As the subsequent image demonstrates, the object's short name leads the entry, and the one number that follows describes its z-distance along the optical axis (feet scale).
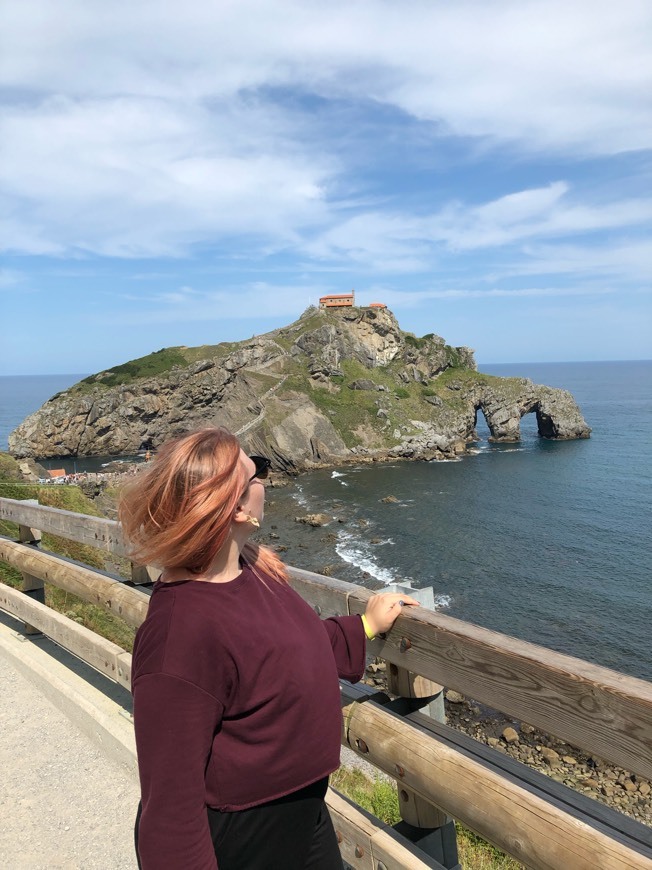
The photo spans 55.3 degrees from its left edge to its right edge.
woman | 6.19
